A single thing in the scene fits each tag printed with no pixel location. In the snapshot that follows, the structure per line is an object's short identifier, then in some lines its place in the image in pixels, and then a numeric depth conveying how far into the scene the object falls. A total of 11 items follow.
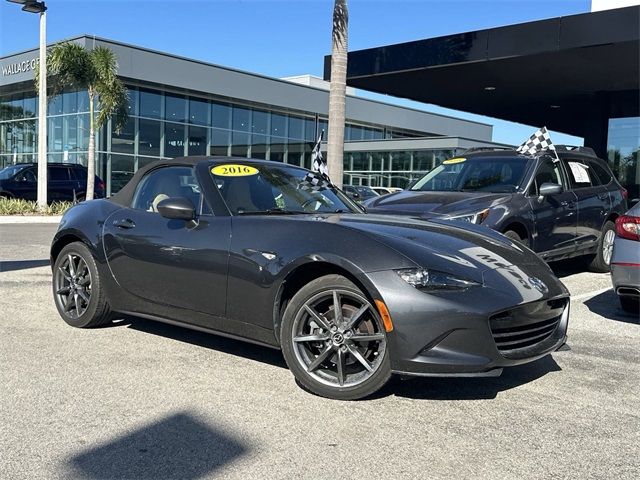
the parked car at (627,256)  5.63
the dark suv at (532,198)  7.23
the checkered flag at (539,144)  8.55
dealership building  14.19
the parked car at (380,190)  27.78
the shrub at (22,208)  19.75
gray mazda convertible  3.48
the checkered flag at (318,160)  9.69
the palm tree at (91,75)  22.03
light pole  20.59
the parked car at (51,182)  22.28
